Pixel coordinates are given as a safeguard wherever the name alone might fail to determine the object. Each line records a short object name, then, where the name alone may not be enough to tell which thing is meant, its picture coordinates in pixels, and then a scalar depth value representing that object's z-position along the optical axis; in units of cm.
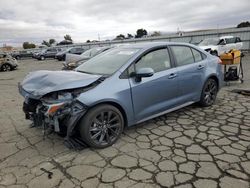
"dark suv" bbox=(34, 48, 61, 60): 2475
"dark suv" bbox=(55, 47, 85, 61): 2028
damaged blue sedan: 270
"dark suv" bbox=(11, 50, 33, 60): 2837
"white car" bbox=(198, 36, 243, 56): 1314
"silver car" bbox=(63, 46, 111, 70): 1053
